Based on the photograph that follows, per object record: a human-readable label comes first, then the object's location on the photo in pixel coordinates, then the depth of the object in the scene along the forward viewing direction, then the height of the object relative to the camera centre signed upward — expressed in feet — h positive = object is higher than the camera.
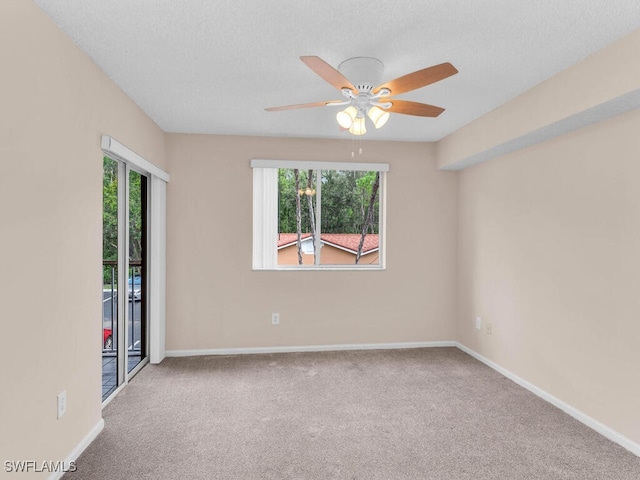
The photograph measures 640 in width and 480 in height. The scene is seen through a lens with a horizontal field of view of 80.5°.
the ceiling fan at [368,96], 6.62 +2.67
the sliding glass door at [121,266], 9.42 -0.74
